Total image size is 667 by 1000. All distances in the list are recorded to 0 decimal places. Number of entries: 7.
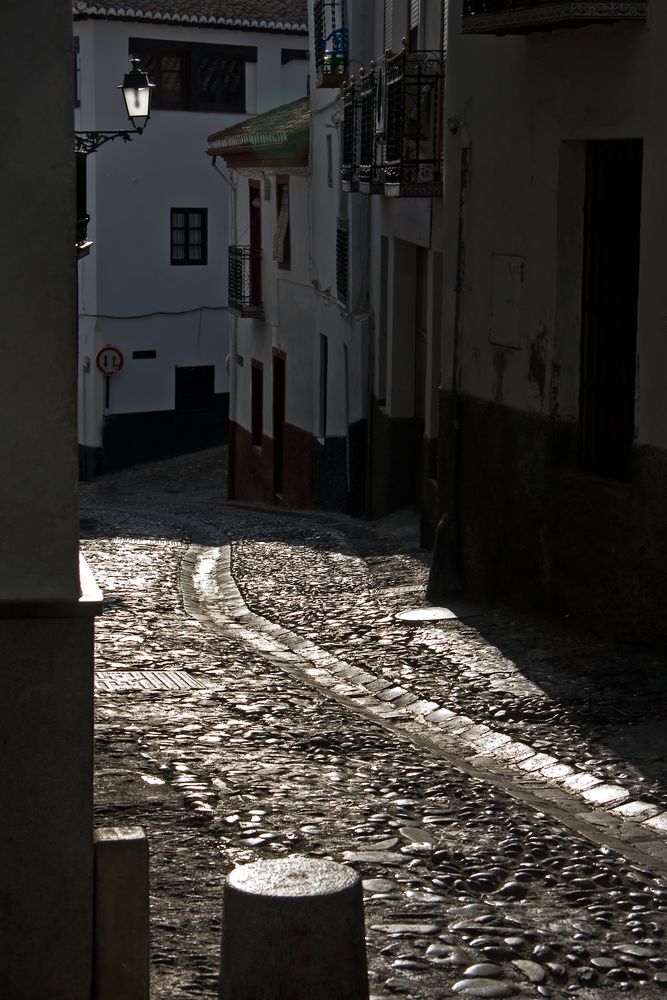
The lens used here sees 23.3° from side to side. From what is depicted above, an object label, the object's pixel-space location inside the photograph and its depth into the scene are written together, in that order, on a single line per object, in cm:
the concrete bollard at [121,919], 436
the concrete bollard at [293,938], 393
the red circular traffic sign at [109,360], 3431
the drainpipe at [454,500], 1127
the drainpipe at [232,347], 2950
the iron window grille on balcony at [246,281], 2738
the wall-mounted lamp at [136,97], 1712
